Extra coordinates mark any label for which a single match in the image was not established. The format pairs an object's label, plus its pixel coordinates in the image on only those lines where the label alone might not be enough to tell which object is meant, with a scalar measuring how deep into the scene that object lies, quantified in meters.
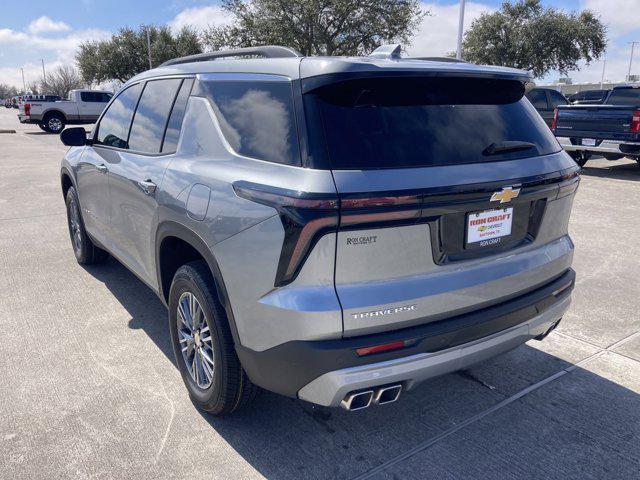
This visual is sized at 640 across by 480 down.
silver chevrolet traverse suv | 2.12
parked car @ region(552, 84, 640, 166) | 10.66
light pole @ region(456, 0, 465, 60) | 23.26
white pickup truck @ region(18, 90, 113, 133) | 25.22
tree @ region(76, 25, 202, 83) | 45.72
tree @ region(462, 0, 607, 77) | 33.69
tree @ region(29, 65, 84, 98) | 91.81
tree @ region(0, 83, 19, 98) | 145.07
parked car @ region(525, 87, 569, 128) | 15.63
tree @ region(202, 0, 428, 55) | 26.56
